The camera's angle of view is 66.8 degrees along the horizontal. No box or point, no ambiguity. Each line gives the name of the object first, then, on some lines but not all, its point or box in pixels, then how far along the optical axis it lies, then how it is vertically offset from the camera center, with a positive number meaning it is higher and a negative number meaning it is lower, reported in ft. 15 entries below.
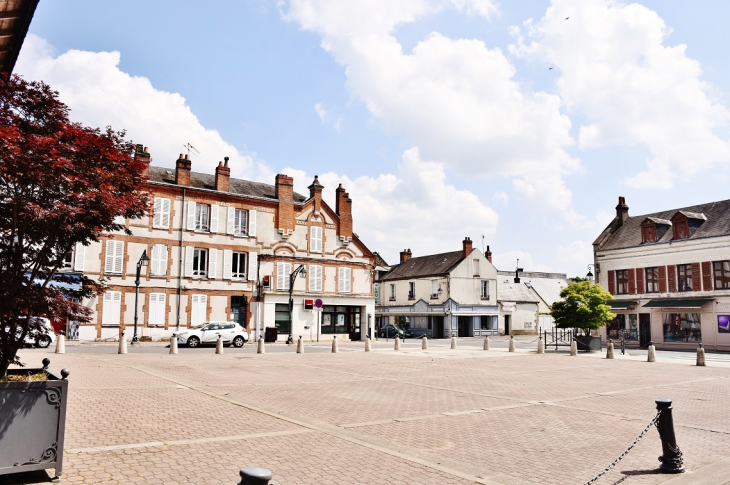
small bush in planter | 98.12 +0.28
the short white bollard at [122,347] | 74.94 -5.28
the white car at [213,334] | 96.94 -4.65
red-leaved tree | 20.02 +4.26
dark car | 167.81 -6.74
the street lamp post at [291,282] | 109.81 +5.21
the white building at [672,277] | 107.86 +7.00
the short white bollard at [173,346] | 76.02 -5.19
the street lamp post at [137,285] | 97.40 +4.19
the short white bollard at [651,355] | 78.59 -6.39
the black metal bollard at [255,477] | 10.68 -3.25
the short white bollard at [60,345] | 73.26 -4.92
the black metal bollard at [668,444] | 21.45 -5.23
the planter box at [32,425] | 17.54 -3.77
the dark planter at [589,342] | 98.48 -5.74
